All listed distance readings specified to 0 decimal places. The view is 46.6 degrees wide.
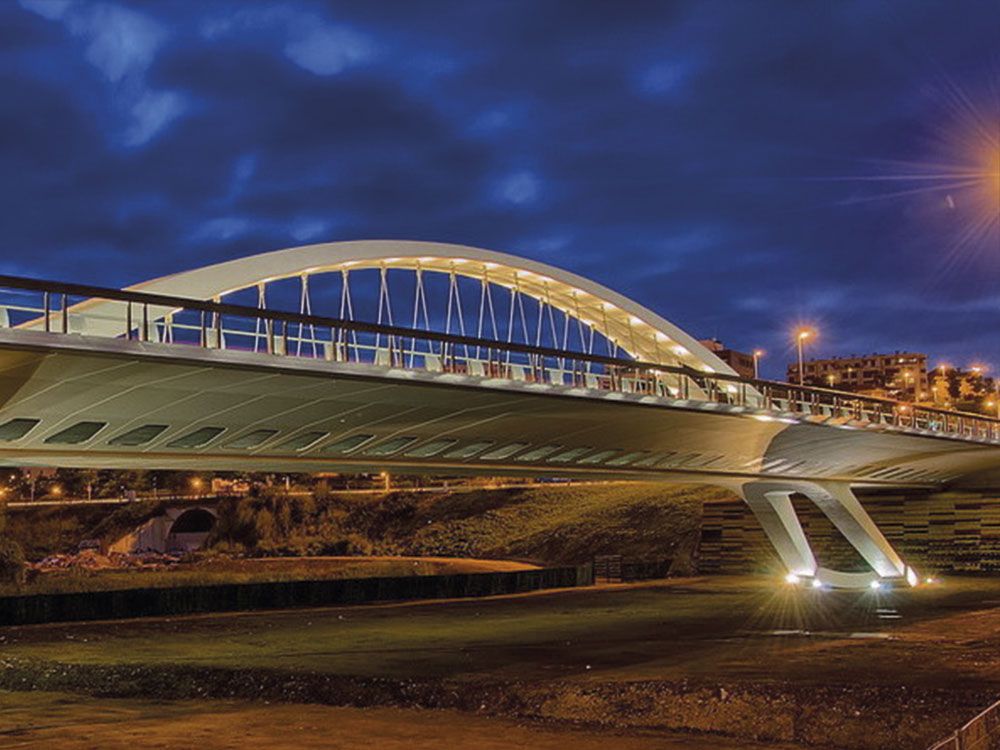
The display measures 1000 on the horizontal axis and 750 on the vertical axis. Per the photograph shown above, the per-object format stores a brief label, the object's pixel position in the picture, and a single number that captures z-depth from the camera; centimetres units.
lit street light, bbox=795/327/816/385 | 6412
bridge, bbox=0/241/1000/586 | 2461
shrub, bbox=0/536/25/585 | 6038
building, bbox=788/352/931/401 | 17594
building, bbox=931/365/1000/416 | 14085
